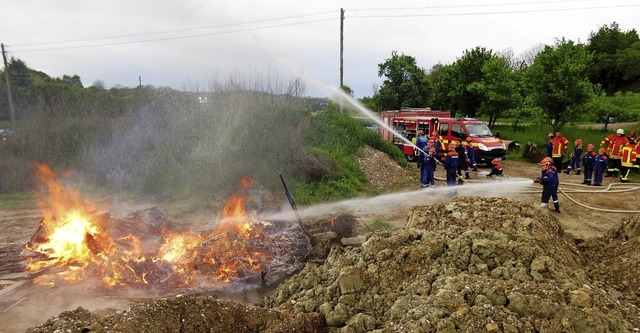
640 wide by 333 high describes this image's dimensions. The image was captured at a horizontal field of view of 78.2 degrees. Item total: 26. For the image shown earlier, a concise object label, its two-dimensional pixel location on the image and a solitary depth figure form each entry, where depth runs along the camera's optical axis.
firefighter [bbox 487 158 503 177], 14.68
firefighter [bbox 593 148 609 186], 13.21
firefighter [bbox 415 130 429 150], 14.92
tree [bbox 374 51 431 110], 29.28
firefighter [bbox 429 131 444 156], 14.54
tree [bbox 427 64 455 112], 30.00
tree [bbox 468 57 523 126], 26.17
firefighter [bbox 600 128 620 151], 15.18
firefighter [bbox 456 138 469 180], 14.18
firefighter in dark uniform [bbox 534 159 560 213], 10.05
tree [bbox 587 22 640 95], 35.25
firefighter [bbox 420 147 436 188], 12.95
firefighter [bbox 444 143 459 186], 12.52
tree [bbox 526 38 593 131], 20.05
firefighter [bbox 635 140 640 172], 14.35
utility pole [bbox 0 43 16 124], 26.19
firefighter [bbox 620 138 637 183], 13.99
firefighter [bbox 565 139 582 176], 15.91
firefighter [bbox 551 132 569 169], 15.56
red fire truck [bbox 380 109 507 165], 17.66
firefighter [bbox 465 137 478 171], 15.41
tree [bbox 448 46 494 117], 28.59
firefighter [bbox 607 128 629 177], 14.68
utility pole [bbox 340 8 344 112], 23.16
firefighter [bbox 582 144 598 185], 13.59
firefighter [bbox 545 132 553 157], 15.98
